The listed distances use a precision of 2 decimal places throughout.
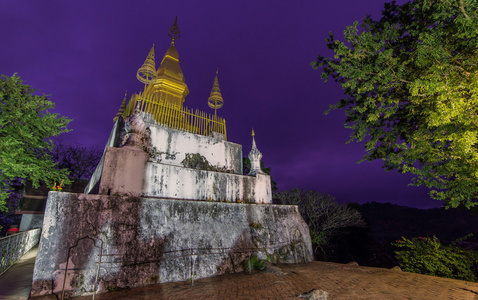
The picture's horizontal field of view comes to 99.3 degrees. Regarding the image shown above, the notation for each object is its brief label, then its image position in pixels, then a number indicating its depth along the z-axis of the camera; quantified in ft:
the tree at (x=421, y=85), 20.54
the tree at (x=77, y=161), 79.25
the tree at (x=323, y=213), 67.51
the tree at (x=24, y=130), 30.01
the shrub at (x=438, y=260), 25.93
